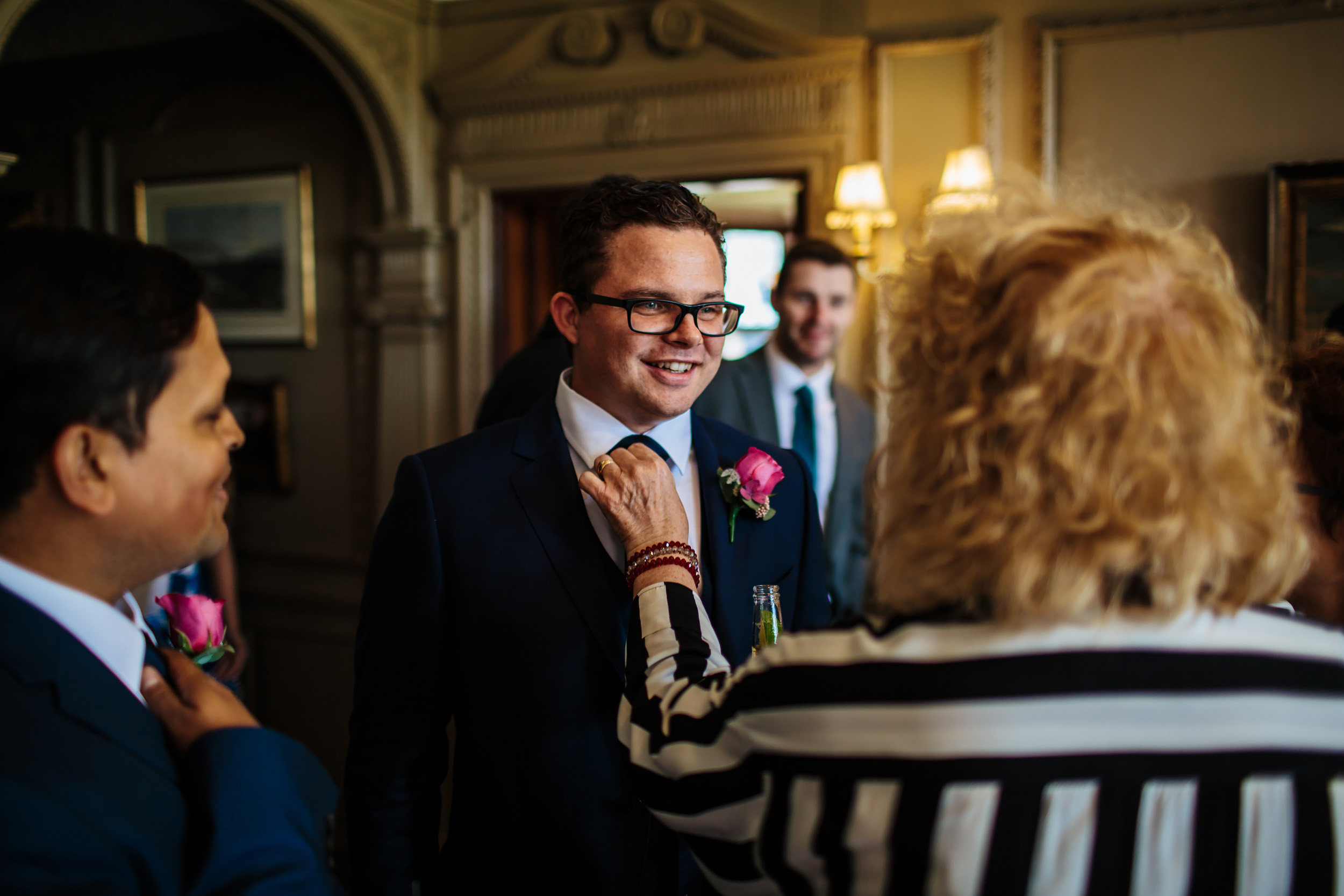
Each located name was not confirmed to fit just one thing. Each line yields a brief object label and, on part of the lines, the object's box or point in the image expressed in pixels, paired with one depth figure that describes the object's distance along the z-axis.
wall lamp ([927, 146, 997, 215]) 3.54
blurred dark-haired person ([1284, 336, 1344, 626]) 1.27
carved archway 4.31
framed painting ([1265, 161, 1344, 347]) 3.31
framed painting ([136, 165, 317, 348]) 4.78
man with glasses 1.34
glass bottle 1.32
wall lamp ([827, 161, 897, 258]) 3.66
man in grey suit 3.15
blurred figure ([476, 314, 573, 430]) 2.38
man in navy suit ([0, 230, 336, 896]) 0.78
